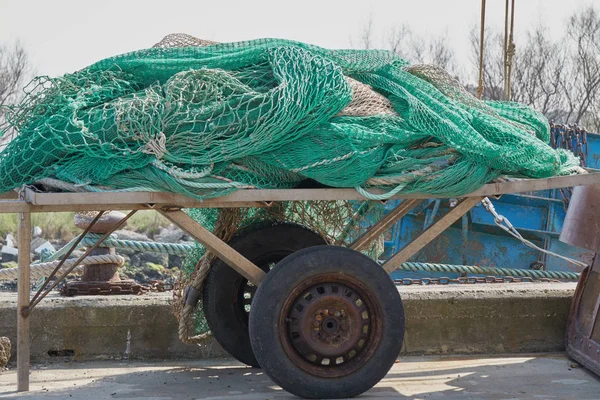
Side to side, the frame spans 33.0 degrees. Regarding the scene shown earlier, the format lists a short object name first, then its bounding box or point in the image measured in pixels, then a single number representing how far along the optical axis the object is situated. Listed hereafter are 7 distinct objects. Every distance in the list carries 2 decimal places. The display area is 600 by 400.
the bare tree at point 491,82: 34.94
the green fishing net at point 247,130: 5.59
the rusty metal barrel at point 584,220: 6.70
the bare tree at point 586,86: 34.19
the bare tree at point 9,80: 36.53
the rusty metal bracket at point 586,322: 6.70
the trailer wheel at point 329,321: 5.65
